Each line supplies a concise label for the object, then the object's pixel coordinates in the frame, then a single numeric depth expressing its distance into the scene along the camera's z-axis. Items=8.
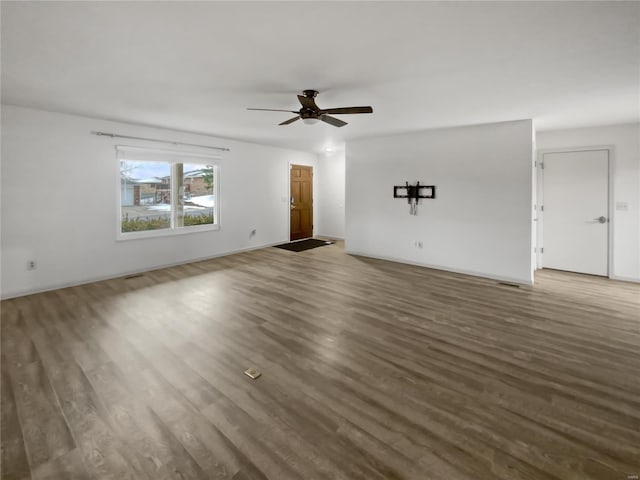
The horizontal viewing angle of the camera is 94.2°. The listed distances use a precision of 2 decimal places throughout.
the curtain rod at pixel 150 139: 4.66
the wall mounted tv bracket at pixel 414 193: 5.65
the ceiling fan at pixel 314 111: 3.12
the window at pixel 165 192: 5.14
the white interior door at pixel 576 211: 5.00
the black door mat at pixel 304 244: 7.44
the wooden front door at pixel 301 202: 8.32
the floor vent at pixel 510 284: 4.59
